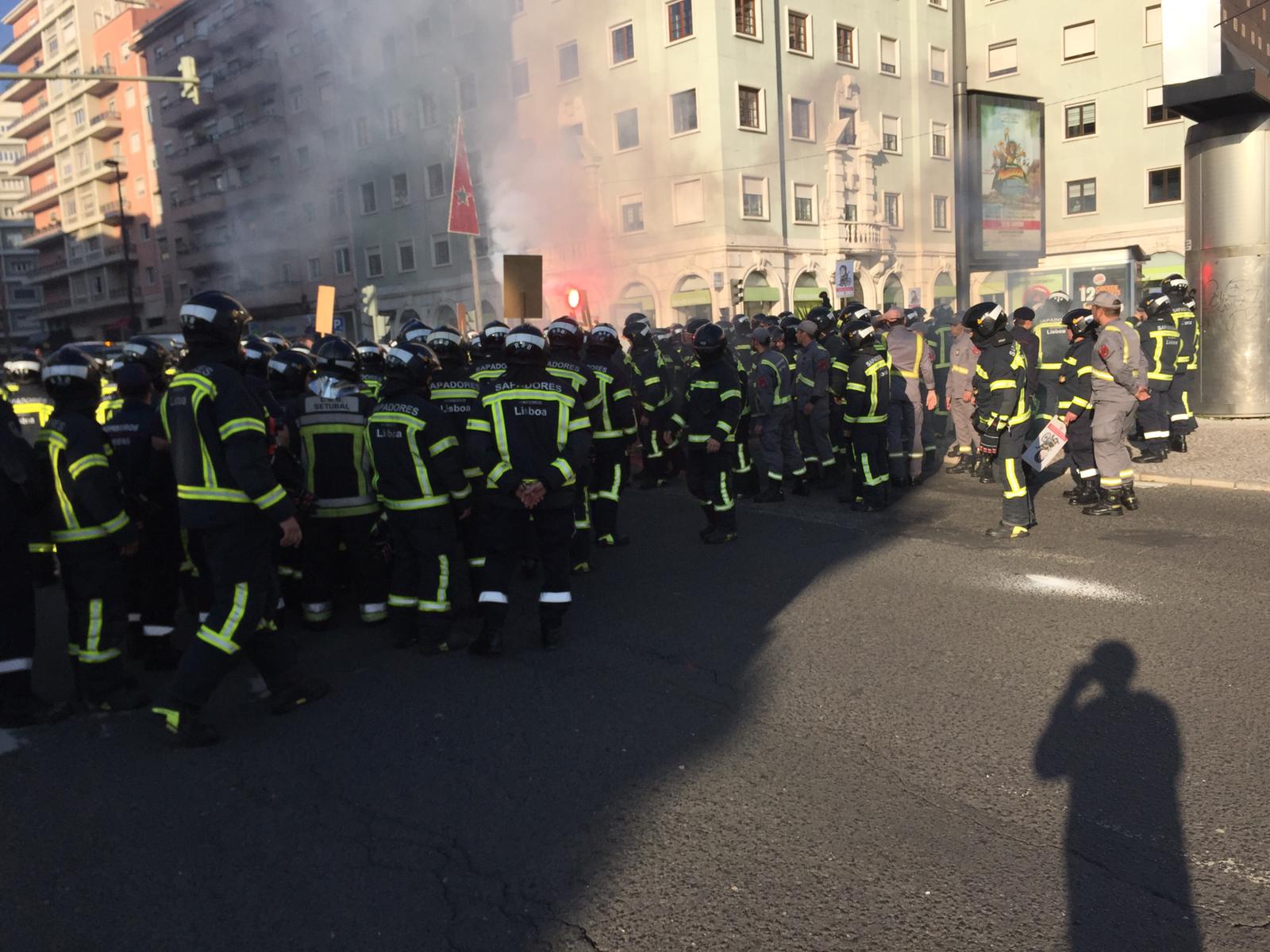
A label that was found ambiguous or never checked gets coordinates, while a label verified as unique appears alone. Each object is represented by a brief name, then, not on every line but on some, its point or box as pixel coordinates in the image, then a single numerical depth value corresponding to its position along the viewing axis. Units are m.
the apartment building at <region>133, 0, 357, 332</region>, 32.41
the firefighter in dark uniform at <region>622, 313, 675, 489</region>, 10.09
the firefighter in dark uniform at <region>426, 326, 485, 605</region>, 6.14
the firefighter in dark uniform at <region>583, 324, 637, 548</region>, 7.68
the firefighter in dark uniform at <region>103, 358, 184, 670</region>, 5.38
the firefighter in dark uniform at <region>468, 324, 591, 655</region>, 5.04
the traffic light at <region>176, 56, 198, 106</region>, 12.05
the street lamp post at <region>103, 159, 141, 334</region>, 42.84
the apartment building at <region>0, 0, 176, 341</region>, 57.16
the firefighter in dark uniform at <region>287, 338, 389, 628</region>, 5.75
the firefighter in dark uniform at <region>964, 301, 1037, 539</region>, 7.16
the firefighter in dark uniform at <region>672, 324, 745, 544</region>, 7.51
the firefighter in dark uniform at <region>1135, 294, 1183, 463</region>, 9.84
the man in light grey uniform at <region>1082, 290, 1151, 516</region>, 7.64
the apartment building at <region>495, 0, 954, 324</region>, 31.92
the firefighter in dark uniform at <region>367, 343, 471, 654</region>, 5.30
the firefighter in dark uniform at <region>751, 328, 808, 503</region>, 9.37
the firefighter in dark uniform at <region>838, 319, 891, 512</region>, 8.25
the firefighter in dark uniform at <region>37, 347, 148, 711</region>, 4.63
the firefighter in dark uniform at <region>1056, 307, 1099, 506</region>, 7.80
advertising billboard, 27.70
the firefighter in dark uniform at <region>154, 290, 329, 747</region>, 4.07
